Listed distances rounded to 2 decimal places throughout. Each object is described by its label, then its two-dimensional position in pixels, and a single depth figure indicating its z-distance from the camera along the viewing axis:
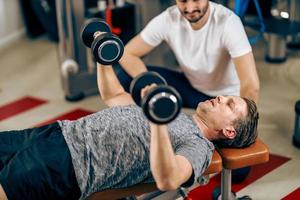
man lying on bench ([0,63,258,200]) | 1.87
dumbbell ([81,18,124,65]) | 2.05
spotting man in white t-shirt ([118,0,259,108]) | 2.43
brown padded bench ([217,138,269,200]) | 1.95
